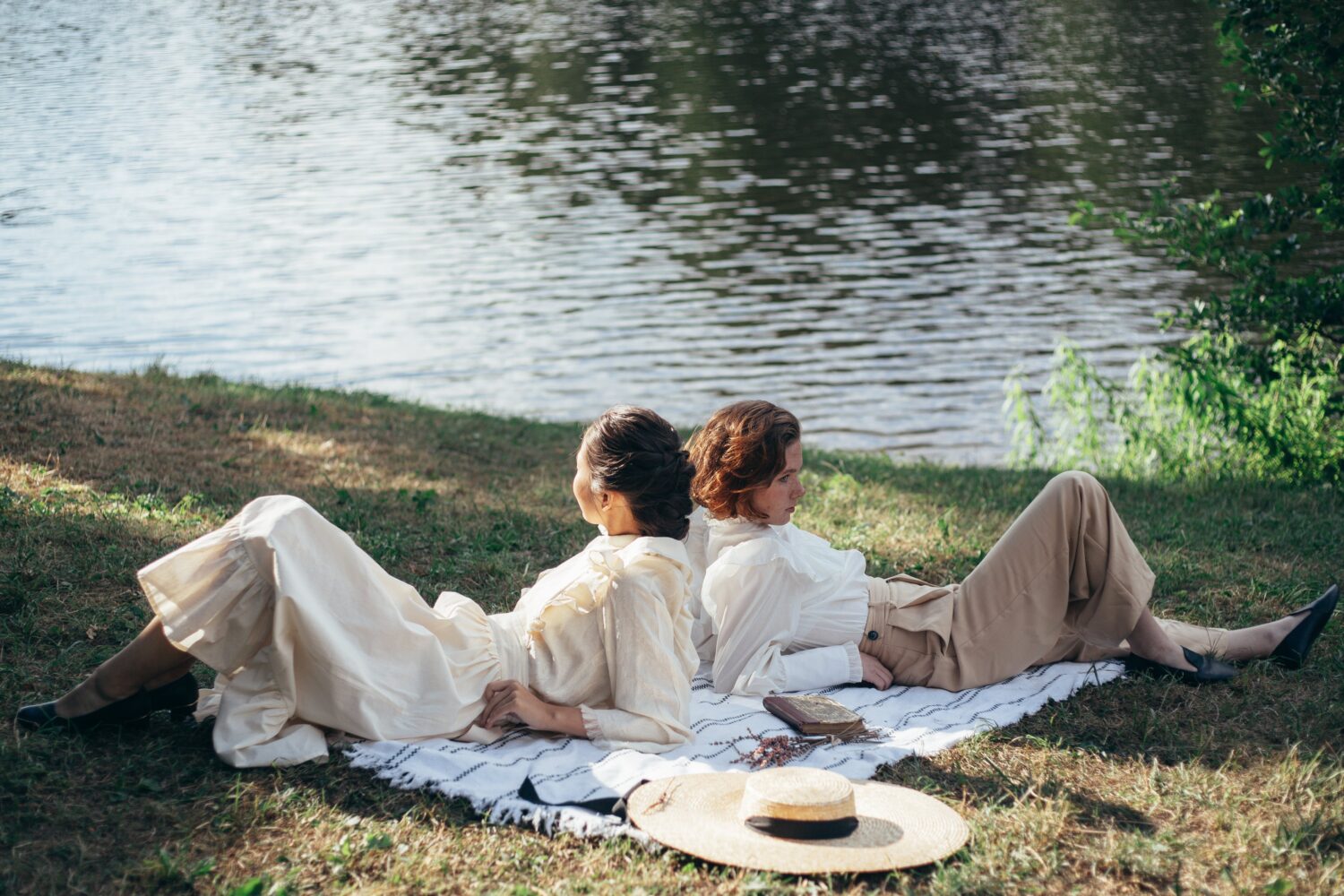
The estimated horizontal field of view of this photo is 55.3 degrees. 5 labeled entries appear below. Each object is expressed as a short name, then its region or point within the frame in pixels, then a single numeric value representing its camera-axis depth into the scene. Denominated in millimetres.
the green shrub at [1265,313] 7781
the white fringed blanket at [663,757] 3779
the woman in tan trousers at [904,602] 4582
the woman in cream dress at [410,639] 3695
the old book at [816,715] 4270
